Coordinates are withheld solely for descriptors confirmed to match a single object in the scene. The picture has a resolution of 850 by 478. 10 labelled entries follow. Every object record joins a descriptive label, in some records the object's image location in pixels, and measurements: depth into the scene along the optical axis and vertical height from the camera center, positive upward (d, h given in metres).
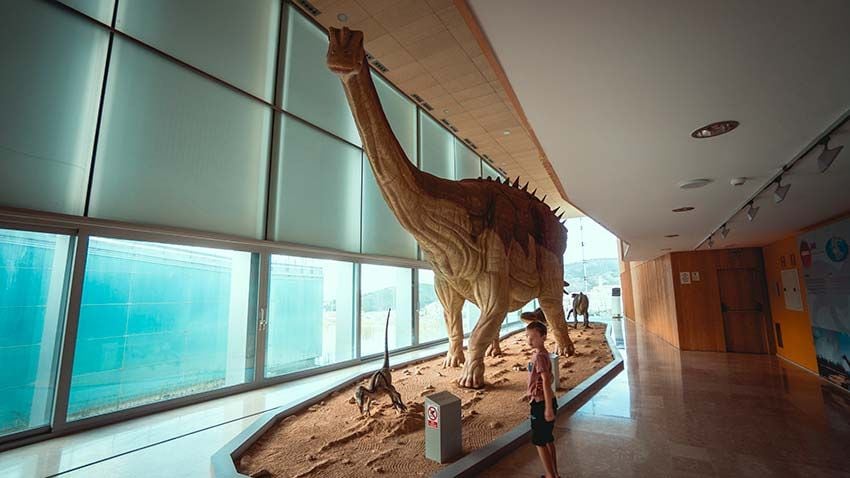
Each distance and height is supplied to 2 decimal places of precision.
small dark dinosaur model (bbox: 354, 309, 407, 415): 3.18 -0.85
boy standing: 2.21 -0.68
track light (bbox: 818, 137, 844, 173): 2.52 +0.88
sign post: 2.49 -0.92
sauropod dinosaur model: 2.96 +0.67
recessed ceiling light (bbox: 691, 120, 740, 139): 2.33 +1.00
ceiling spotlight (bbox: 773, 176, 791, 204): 3.36 +0.87
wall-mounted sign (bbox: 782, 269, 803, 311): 6.30 -0.03
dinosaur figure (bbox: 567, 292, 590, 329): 11.67 -0.51
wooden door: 7.86 -0.47
